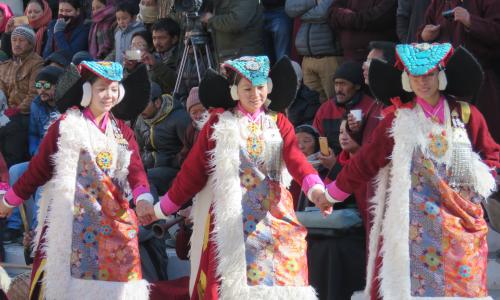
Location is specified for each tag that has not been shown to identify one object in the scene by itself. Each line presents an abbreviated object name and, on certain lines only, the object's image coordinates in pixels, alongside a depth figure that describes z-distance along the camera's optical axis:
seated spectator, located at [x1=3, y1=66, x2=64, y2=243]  9.63
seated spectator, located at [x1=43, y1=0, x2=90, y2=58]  12.10
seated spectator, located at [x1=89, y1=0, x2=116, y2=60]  11.62
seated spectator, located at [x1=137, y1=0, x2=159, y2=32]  11.34
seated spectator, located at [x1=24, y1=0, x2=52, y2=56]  12.71
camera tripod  10.02
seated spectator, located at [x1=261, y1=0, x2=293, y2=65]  10.07
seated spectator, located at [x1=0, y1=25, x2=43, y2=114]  11.10
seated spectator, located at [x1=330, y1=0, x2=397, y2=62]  9.02
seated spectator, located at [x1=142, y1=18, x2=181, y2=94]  10.21
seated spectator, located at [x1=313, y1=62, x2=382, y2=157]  7.93
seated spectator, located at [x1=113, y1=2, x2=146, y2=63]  10.96
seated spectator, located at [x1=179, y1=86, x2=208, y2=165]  8.47
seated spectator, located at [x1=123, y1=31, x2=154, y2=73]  10.31
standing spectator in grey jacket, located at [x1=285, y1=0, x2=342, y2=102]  9.45
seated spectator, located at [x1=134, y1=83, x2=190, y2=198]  8.88
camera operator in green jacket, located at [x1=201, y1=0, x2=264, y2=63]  9.72
